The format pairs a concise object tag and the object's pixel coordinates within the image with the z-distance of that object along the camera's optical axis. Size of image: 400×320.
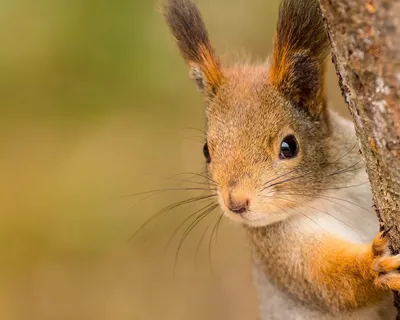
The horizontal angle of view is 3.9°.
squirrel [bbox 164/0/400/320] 2.08
